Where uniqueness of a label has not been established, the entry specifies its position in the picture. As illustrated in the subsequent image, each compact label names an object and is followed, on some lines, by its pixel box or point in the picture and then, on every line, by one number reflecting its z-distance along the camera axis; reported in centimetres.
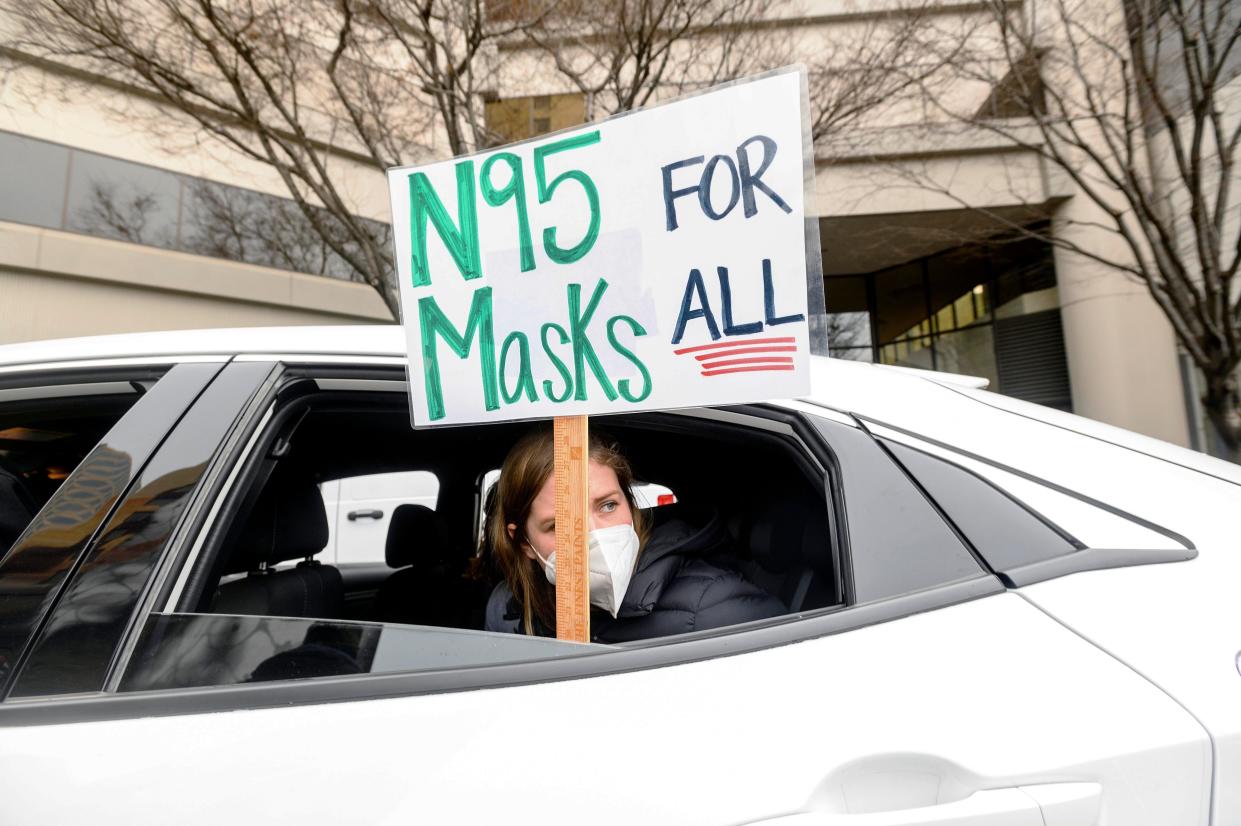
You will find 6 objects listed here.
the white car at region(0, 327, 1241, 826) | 83
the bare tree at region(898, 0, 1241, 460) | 427
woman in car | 133
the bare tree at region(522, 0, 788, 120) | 568
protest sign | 104
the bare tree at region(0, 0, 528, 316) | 523
